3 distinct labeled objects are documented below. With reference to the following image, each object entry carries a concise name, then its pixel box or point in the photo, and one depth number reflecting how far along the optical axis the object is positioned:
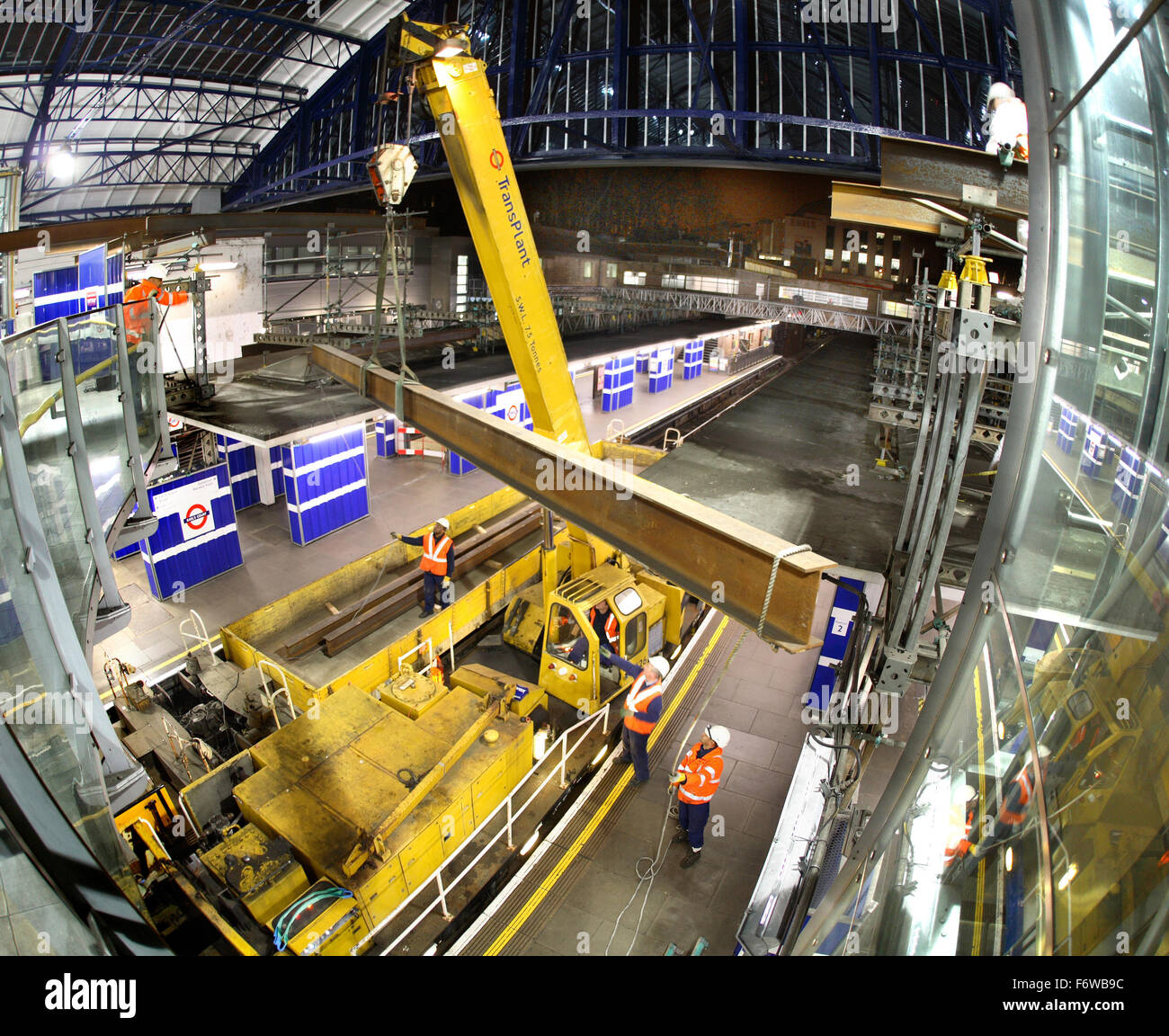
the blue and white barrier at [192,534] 11.55
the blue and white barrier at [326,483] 13.13
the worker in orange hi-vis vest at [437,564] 11.05
